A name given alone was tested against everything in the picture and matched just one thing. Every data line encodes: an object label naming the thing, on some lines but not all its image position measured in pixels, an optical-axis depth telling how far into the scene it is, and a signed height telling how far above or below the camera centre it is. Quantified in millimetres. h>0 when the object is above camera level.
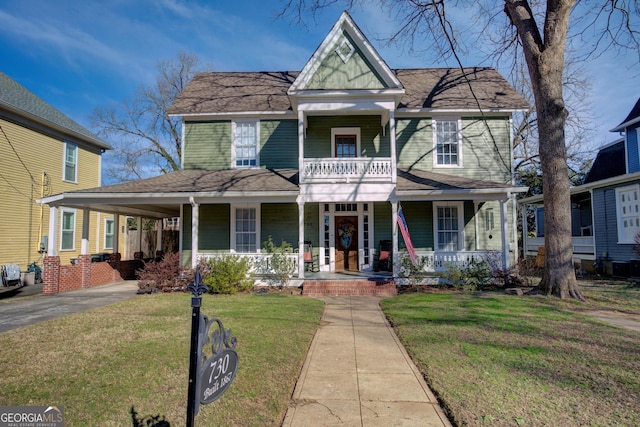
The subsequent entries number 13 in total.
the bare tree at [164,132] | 30984 +8694
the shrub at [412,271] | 12391 -1157
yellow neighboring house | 15945 +3338
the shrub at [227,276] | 11570 -1199
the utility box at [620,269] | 14870 -1343
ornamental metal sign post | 2480 -894
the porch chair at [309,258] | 14266 -778
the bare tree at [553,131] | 10242 +3048
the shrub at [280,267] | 12781 -1014
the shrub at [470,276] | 12133 -1287
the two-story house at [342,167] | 13102 +2801
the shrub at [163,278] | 12211 -1301
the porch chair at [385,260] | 14031 -862
